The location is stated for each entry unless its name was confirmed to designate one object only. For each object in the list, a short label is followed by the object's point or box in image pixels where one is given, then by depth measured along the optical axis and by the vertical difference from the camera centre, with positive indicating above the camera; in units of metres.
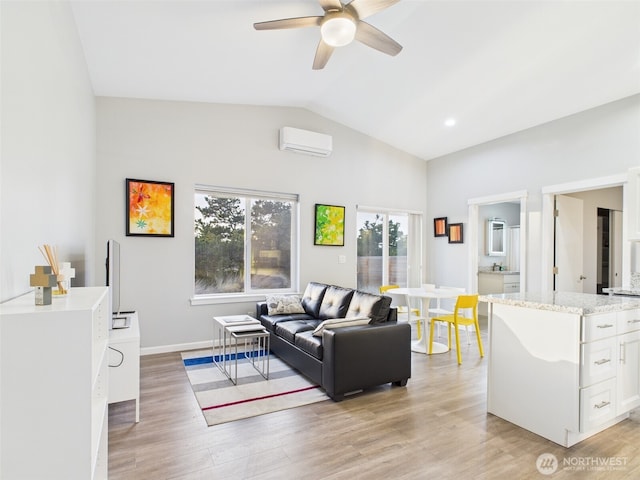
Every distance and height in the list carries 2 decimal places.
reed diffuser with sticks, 1.54 -0.14
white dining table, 4.27 -0.66
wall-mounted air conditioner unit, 4.96 +1.45
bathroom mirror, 7.10 +0.10
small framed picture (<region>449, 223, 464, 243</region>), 6.00 +0.15
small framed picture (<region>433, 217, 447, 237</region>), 6.29 +0.27
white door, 4.84 -0.02
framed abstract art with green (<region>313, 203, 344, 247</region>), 5.39 +0.24
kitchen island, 2.28 -0.85
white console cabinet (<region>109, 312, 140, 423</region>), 2.58 -0.96
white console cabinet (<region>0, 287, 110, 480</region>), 1.06 -0.48
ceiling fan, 2.41 +1.60
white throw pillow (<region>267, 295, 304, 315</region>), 4.48 -0.83
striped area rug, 2.82 -1.38
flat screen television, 2.67 -0.25
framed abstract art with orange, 4.16 +0.39
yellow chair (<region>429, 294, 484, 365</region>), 4.03 -0.94
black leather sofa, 3.00 -0.99
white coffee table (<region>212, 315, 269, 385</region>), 3.39 -1.29
